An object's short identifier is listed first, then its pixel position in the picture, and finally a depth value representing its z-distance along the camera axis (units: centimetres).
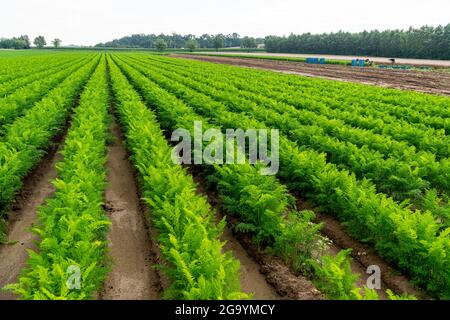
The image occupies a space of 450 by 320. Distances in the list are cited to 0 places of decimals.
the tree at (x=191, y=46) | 17400
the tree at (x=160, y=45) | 17256
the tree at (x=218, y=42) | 18450
